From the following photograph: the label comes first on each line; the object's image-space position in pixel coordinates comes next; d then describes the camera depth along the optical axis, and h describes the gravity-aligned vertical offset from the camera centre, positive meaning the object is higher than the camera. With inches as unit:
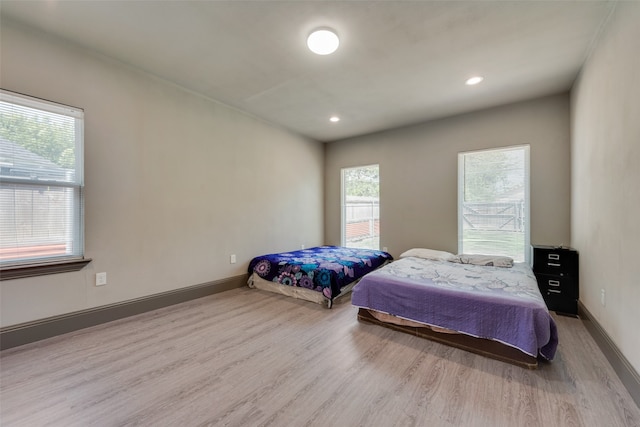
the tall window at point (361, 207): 199.8 +6.0
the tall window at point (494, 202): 143.5 +7.5
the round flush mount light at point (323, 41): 86.7 +60.5
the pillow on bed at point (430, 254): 141.4 -22.8
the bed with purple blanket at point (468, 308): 75.2 -31.5
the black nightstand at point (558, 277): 111.4 -27.3
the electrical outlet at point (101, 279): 100.8 -25.8
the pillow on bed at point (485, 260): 124.9 -22.8
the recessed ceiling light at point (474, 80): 117.2 +62.3
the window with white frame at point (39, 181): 83.4 +11.4
